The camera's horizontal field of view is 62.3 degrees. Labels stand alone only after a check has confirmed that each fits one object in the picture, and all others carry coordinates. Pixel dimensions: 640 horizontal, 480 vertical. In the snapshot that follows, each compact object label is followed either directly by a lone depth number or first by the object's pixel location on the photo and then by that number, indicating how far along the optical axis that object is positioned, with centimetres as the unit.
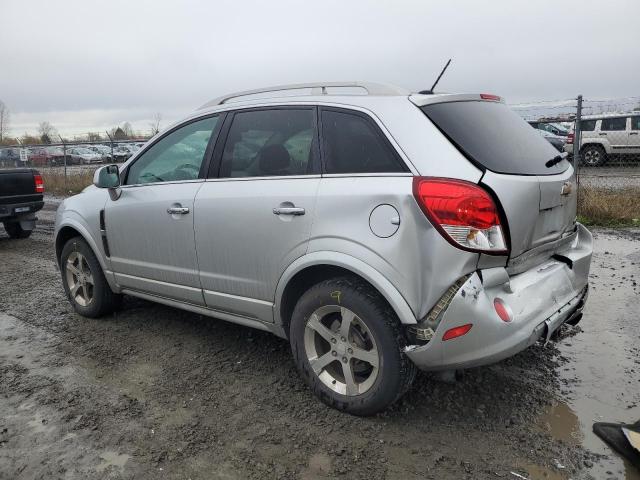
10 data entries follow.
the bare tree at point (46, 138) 3651
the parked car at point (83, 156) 2762
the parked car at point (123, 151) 2359
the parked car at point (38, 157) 2203
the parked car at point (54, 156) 2176
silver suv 255
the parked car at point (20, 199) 877
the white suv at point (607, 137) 1630
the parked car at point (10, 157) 2079
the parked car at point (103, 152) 2640
